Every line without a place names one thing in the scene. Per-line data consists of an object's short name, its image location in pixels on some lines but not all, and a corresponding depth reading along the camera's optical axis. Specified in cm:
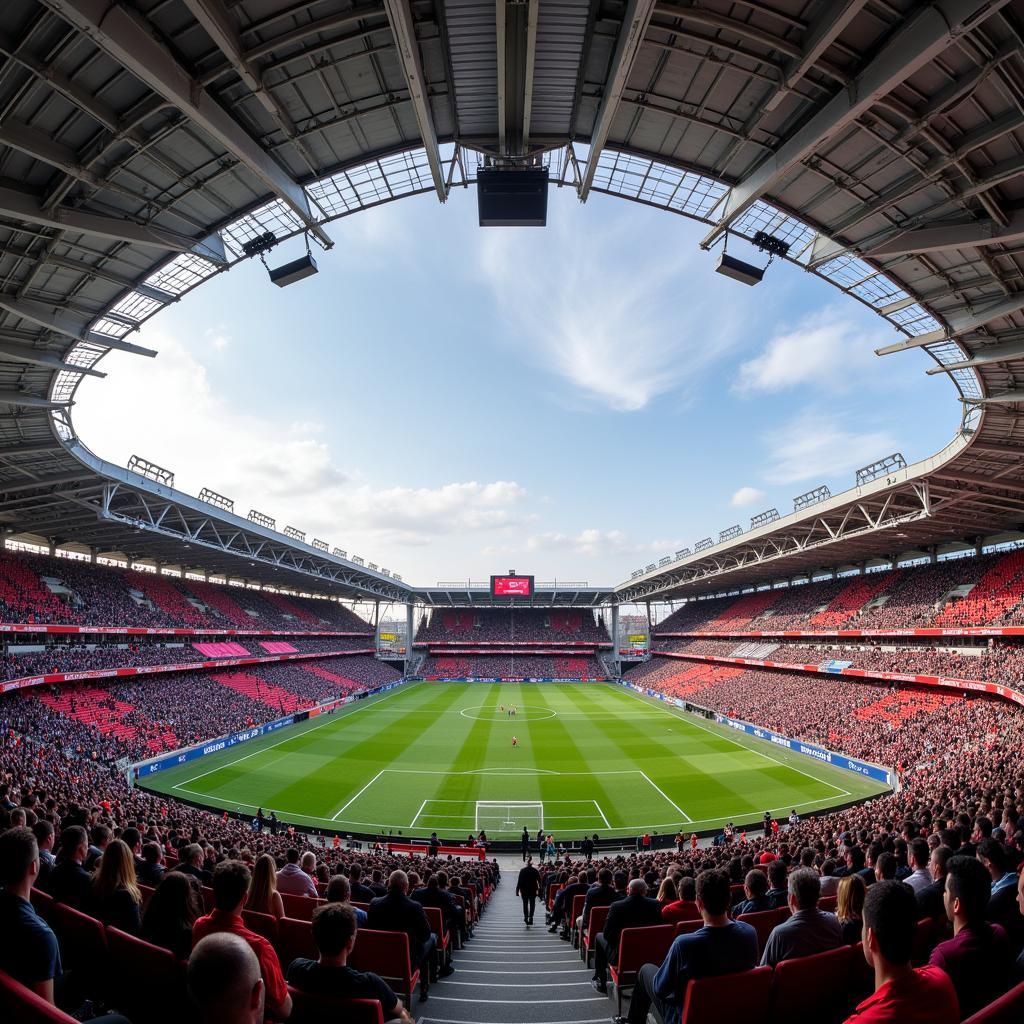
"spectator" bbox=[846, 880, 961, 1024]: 267
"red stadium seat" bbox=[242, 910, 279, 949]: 515
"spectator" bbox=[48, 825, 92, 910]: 516
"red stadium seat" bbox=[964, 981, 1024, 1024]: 230
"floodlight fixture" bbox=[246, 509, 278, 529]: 5125
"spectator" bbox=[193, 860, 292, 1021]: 370
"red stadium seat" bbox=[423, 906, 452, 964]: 822
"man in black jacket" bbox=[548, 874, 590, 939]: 1164
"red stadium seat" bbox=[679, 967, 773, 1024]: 364
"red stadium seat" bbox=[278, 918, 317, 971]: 511
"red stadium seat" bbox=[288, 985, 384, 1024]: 316
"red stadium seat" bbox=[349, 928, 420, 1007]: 552
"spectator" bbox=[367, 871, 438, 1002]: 632
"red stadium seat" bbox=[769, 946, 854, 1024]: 378
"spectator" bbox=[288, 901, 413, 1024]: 331
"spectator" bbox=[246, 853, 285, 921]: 551
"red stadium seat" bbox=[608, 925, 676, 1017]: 607
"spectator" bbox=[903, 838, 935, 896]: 682
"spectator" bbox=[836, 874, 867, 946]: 482
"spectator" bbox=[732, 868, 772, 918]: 639
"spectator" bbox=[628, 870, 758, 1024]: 400
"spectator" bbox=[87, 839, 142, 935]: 488
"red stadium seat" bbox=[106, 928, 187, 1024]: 361
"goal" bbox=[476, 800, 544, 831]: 2541
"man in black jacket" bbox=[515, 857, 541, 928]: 1391
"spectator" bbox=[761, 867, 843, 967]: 433
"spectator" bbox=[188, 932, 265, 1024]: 231
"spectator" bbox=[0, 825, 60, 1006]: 300
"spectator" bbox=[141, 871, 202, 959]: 403
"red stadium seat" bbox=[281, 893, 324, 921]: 680
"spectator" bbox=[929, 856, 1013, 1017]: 344
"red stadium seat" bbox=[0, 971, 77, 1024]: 216
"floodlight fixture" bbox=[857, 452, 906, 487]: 3056
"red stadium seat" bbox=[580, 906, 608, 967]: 841
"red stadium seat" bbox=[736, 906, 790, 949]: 590
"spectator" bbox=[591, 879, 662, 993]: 681
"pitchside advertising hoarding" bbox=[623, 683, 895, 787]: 2942
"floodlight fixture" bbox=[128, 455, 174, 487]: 3219
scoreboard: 8675
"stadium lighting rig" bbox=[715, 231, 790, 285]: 1354
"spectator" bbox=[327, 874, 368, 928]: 591
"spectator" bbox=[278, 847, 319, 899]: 789
